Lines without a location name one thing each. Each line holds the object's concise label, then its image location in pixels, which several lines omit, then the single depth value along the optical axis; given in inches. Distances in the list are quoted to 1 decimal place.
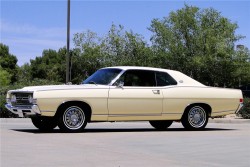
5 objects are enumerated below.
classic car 514.3
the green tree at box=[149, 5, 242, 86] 1923.0
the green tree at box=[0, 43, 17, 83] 3353.8
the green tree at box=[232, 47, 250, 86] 1958.7
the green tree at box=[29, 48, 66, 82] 3189.5
